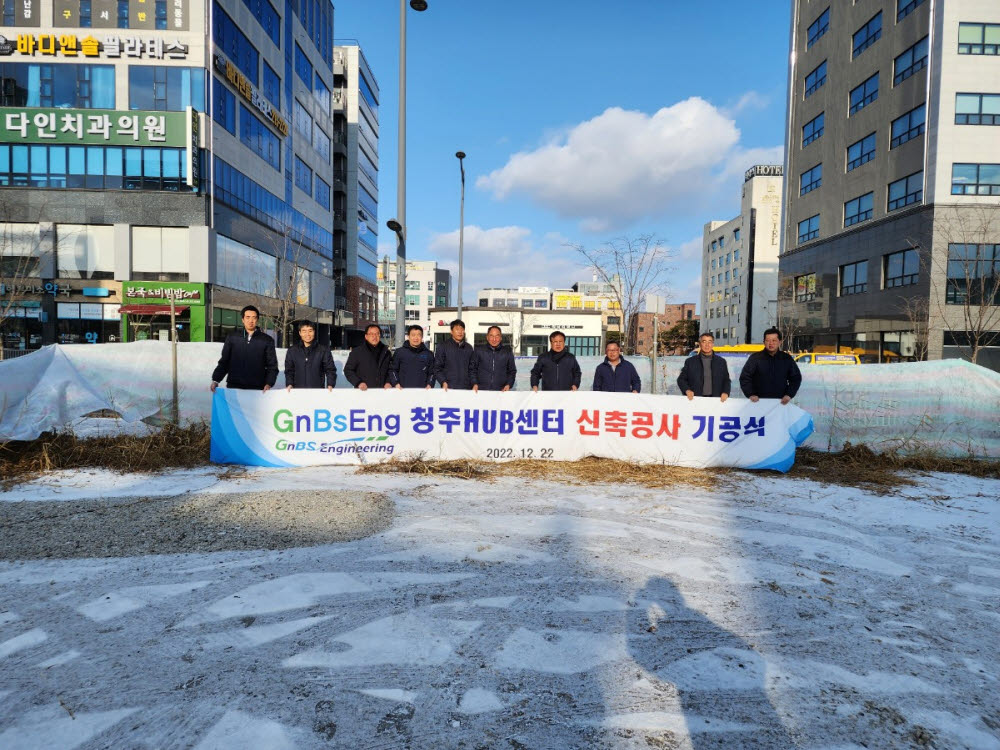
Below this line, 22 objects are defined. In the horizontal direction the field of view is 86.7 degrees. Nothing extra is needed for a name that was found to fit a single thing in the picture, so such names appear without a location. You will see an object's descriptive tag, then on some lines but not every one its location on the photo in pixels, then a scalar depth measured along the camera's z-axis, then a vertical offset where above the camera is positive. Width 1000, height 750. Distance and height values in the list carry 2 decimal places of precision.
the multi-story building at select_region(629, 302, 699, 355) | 108.10 +7.25
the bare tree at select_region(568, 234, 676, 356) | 19.44 +2.52
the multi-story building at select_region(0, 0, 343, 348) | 29.06 +9.79
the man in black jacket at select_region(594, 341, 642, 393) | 7.88 -0.35
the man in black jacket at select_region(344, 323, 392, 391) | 7.64 -0.24
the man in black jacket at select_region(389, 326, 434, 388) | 7.87 -0.26
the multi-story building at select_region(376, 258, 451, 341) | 113.44 +13.75
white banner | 7.31 -1.09
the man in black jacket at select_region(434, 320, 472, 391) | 7.96 -0.19
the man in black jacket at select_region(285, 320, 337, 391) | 7.62 -0.27
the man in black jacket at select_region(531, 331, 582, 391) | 8.11 -0.28
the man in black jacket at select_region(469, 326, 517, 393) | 8.02 -0.25
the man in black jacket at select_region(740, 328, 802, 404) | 7.41 -0.26
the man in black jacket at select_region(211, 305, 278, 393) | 7.44 -0.21
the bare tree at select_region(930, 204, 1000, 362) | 25.22 +4.50
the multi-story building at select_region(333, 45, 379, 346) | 57.12 +19.79
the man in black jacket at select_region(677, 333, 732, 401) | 7.69 -0.29
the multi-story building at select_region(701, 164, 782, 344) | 61.81 +11.71
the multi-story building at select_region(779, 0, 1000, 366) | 25.78 +10.12
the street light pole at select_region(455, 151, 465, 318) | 24.77 +5.82
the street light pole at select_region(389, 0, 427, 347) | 10.73 +3.18
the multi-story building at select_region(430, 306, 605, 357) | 67.94 +3.33
